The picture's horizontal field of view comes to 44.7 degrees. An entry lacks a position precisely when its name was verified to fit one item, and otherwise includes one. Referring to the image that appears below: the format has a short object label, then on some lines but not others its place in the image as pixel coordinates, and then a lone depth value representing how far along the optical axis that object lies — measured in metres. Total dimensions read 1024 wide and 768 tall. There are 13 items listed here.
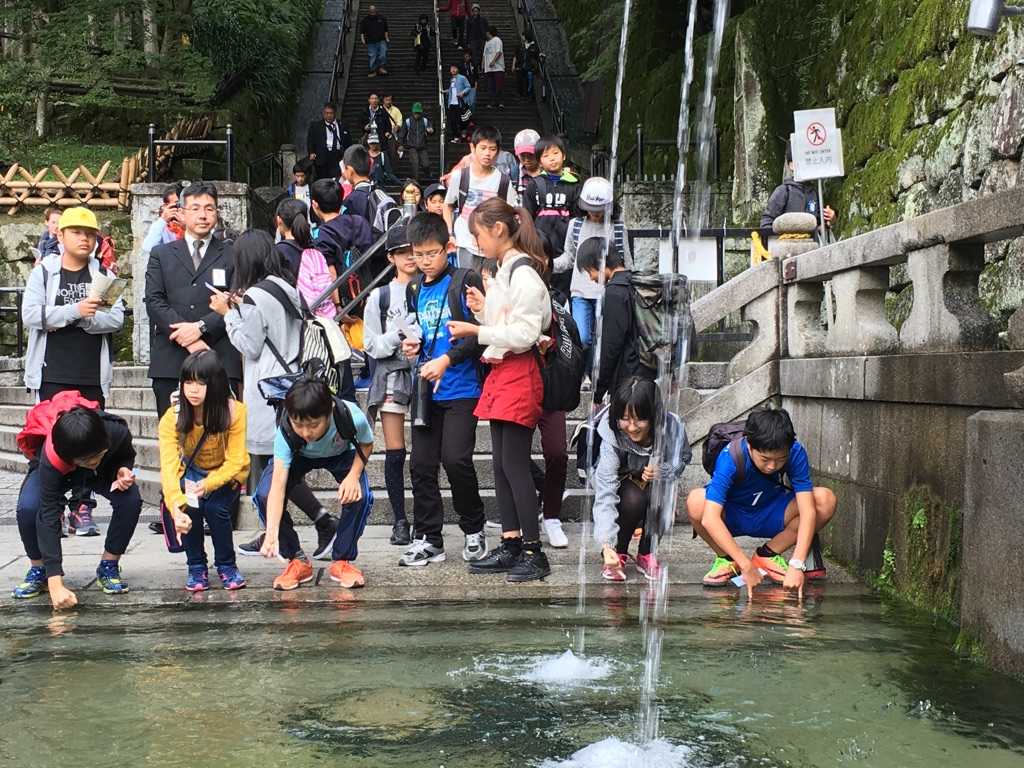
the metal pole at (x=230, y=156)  14.10
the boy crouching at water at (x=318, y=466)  6.50
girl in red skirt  6.61
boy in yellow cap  8.12
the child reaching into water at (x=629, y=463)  6.84
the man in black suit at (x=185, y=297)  8.05
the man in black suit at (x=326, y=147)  20.64
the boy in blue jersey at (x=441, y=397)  7.12
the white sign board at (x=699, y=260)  12.41
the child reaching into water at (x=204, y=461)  6.53
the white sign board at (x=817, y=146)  12.16
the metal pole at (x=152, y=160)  14.45
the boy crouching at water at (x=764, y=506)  6.32
